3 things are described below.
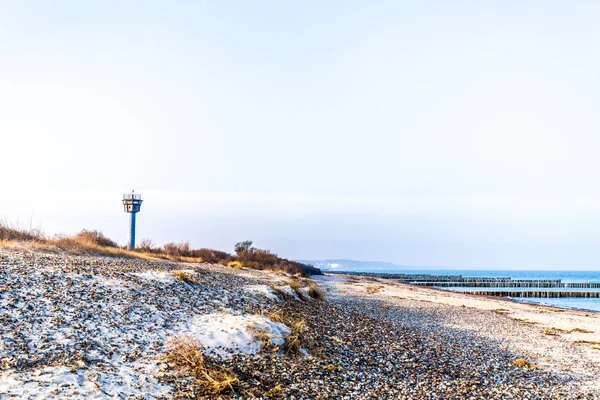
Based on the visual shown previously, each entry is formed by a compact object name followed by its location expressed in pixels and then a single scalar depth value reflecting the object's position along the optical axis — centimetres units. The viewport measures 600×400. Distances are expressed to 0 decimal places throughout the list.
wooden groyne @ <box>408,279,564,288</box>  8475
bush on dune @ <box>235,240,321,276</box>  4180
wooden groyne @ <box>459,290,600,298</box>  6126
